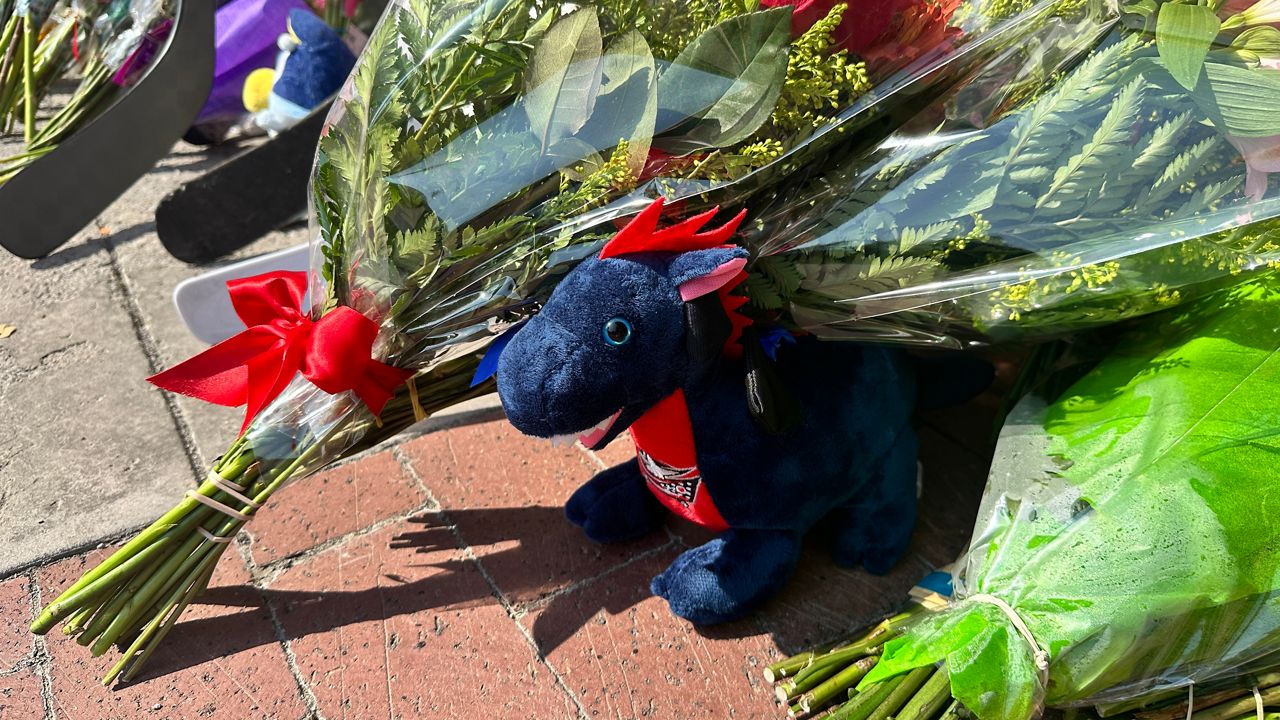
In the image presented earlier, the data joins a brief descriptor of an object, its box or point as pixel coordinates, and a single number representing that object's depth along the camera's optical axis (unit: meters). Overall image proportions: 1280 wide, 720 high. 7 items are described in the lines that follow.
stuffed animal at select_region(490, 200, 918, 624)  0.39
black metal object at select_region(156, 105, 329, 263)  0.71
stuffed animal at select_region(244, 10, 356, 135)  0.77
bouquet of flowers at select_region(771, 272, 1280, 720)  0.39
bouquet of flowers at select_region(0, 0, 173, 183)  0.69
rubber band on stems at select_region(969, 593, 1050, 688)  0.39
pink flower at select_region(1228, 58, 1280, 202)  0.41
